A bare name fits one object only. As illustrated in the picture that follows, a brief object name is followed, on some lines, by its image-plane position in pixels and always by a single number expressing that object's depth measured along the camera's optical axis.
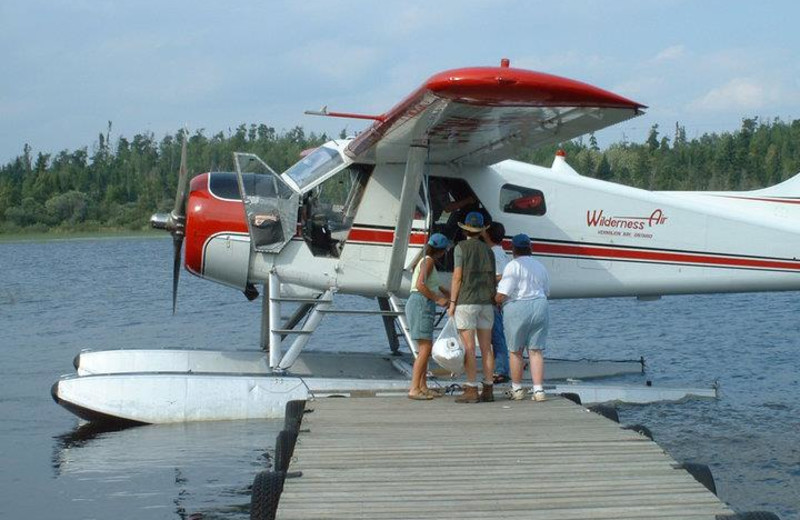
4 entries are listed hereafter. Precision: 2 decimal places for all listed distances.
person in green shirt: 17.48
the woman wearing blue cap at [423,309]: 17.80
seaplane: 20.70
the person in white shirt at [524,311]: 17.44
